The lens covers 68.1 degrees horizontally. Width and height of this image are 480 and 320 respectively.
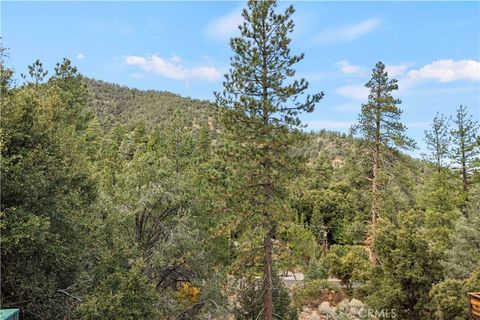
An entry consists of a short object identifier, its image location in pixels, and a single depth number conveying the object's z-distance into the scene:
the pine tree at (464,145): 20.91
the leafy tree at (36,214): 8.05
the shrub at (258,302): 13.55
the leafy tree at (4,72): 9.59
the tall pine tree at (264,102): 11.84
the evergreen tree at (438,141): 22.28
